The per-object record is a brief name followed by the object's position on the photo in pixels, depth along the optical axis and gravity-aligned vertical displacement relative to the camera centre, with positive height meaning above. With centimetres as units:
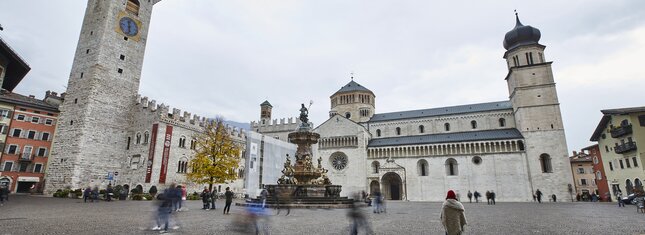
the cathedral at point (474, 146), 3988 +630
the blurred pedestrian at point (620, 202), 2319 -73
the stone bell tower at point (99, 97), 3216 +1001
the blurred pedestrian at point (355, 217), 820 -71
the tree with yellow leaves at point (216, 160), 3111 +303
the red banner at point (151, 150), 3301 +411
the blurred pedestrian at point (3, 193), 1765 -32
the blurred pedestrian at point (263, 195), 1938 -35
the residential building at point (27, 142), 3297 +494
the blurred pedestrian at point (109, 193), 2486 -42
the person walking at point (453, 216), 627 -51
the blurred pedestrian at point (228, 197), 1511 -38
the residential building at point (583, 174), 5697 +330
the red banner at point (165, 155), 3388 +371
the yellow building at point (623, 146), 2928 +463
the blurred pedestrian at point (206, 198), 1811 -52
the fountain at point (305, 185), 1938 +30
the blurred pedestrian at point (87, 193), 2200 -35
